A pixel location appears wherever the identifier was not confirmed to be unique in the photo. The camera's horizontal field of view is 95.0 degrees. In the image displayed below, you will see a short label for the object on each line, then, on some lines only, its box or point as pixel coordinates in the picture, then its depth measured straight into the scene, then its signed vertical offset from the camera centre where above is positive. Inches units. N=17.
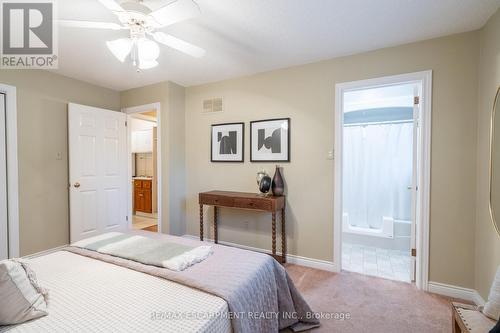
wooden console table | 103.3 -19.6
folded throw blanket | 56.9 -25.1
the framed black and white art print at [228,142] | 125.1 +10.5
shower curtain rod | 138.9 +24.9
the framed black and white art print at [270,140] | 112.6 +10.7
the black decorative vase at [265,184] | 110.5 -10.9
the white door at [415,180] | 90.5 -7.1
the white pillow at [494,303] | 49.1 -30.6
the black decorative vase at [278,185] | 109.7 -11.3
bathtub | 131.5 -43.6
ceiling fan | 54.0 +35.4
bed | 37.6 -26.3
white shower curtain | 138.0 -6.9
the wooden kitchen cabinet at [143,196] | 205.5 -32.4
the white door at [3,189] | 101.2 -12.9
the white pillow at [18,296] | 36.9 -23.2
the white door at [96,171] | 121.4 -5.9
